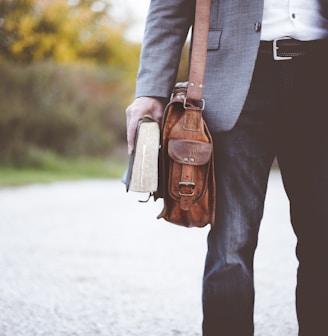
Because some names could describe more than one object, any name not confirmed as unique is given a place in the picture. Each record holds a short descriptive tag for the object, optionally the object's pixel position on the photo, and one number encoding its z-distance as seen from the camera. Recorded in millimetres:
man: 2160
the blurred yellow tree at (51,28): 20719
